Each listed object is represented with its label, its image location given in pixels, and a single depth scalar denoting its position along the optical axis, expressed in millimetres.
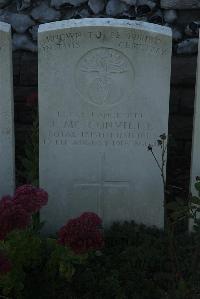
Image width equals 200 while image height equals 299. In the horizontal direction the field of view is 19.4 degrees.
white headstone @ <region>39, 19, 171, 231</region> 3607
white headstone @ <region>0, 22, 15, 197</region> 3715
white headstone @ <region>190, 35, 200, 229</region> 3746
